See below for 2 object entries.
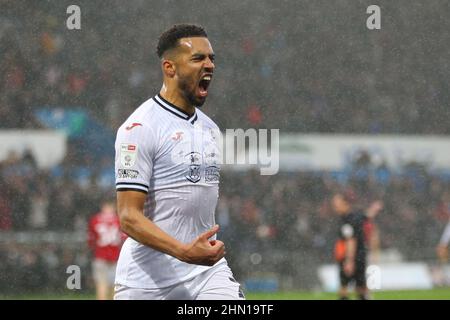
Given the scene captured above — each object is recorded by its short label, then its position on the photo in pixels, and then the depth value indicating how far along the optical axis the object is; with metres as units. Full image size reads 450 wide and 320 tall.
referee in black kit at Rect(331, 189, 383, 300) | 14.61
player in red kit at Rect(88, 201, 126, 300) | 16.69
